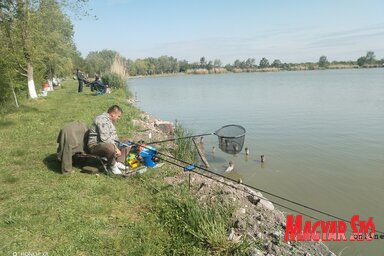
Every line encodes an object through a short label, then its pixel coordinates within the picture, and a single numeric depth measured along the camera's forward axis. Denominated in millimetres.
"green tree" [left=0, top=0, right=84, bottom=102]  16438
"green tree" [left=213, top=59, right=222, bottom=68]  143375
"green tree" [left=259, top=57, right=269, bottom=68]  131125
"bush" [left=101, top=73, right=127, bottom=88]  30897
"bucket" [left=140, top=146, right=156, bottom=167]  7785
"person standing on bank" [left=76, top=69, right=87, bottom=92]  27969
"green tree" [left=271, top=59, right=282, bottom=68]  124262
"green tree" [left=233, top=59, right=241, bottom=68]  138325
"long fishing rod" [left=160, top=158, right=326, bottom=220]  6691
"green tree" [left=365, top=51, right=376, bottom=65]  108862
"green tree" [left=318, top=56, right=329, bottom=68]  115812
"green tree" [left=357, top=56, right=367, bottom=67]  109612
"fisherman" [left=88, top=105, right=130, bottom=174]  7098
